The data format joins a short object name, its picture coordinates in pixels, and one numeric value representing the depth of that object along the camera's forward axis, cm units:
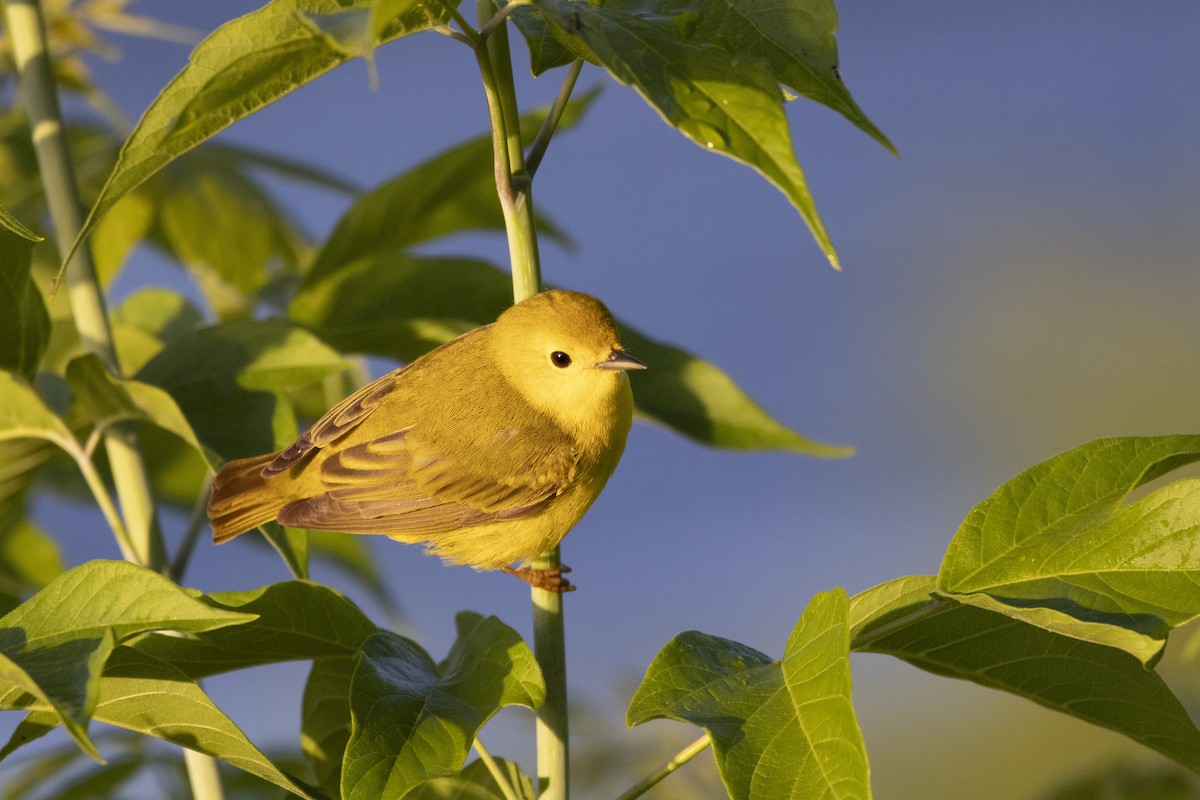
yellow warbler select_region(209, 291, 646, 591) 577
